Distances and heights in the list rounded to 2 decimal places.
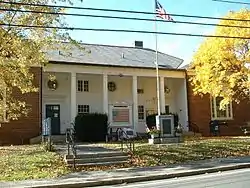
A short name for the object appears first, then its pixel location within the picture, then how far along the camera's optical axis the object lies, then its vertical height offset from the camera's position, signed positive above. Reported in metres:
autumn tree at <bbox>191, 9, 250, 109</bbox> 18.83 +3.98
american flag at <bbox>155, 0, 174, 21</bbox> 15.46 +6.55
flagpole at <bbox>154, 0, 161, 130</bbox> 20.24 +2.62
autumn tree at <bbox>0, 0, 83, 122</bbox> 12.87 +3.79
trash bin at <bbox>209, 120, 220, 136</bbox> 23.94 -0.85
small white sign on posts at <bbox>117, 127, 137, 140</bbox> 19.39 -0.97
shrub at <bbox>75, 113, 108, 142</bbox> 19.34 -0.48
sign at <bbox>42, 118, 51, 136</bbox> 14.23 -0.32
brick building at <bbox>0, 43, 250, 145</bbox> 19.76 +2.06
